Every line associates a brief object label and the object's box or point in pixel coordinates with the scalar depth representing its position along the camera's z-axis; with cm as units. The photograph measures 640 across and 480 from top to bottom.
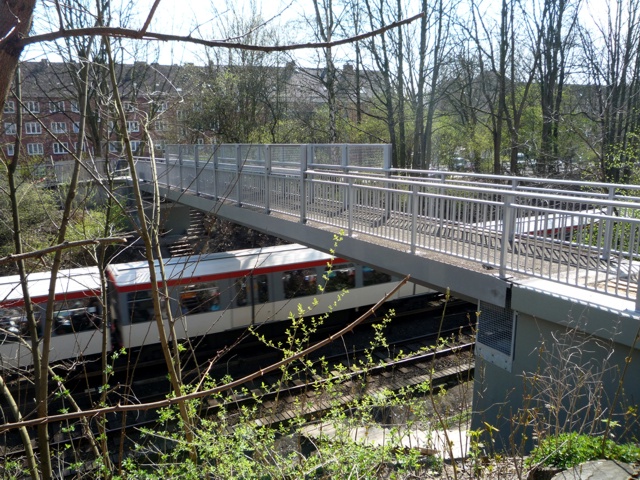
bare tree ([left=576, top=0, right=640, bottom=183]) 1636
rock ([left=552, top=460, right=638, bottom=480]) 366
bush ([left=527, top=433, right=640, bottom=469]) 400
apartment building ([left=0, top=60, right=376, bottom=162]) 2516
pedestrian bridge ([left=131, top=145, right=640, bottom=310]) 619
